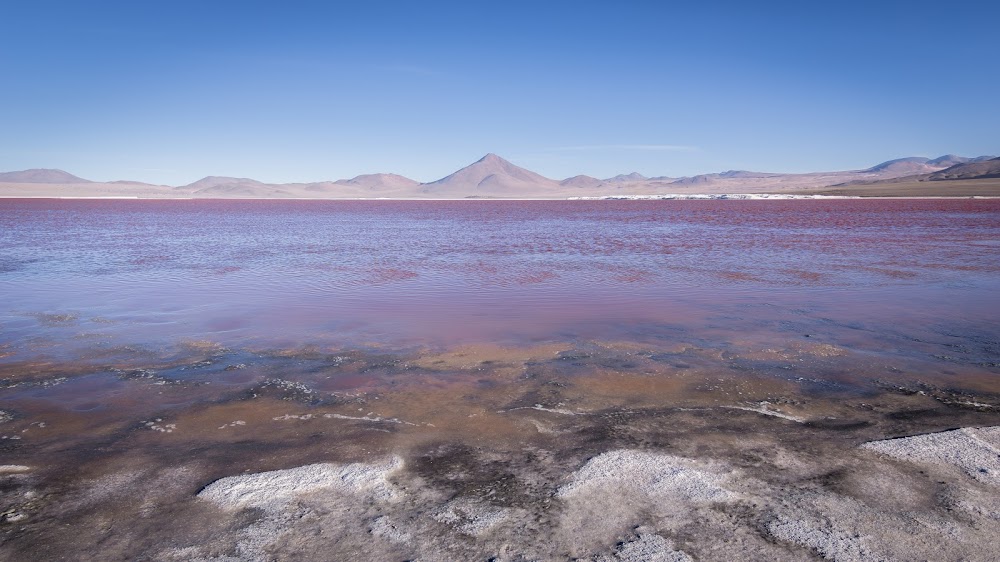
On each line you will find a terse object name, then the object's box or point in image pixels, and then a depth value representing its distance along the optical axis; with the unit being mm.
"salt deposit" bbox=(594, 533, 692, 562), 2896
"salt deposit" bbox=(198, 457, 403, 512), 3514
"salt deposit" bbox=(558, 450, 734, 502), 3525
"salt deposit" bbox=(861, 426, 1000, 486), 3744
